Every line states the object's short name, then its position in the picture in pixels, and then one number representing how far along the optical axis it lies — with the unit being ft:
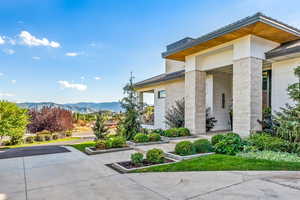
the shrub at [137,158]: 18.31
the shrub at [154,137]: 31.37
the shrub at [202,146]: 22.45
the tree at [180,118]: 38.78
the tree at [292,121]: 21.04
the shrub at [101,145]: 26.37
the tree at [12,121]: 48.73
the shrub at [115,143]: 26.94
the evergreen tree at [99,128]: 42.73
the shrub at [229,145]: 22.58
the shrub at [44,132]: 61.47
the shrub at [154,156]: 18.93
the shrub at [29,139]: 55.87
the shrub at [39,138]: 57.47
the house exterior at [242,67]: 26.37
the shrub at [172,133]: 34.30
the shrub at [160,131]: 36.40
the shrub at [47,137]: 59.26
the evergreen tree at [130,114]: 36.04
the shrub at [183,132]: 34.71
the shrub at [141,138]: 30.04
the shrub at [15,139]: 51.24
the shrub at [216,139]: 24.88
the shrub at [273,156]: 18.63
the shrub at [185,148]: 21.07
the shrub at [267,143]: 21.98
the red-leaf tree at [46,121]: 65.21
